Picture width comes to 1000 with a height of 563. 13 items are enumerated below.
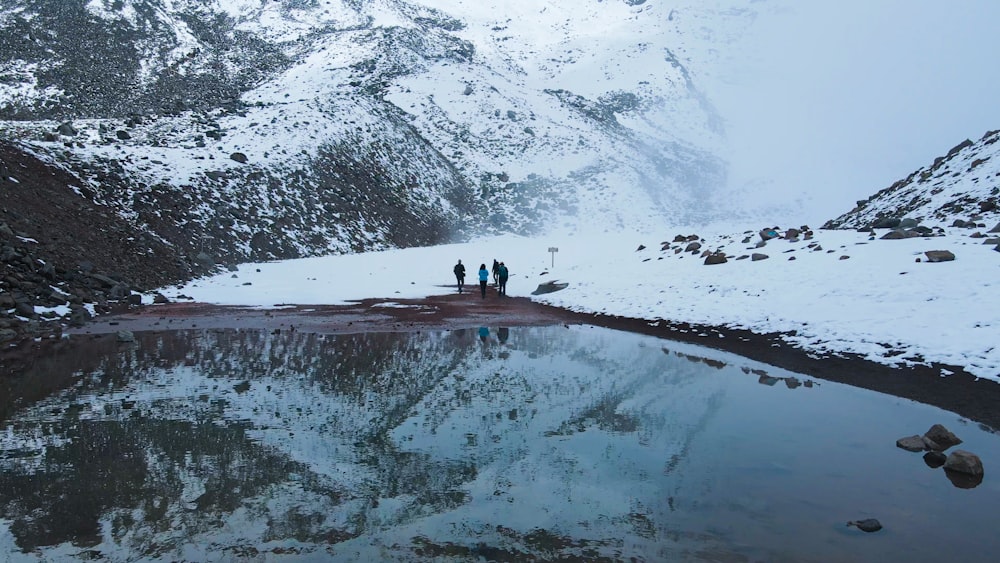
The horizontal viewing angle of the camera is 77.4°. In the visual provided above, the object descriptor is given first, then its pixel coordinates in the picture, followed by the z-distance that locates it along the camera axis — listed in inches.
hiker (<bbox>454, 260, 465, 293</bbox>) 1266.0
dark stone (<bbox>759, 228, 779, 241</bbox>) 1041.5
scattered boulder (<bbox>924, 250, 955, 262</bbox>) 666.8
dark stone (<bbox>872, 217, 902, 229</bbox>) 953.6
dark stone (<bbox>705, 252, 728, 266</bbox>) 981.8
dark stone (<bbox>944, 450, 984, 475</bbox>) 297.1
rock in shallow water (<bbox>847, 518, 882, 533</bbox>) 241.9
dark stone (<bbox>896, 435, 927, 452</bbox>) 334.3
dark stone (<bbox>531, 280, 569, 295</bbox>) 1207.1
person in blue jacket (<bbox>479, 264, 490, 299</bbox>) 1172.4
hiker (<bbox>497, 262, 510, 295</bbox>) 1186.6
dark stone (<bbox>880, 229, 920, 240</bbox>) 809.8
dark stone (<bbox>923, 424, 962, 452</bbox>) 338.3
